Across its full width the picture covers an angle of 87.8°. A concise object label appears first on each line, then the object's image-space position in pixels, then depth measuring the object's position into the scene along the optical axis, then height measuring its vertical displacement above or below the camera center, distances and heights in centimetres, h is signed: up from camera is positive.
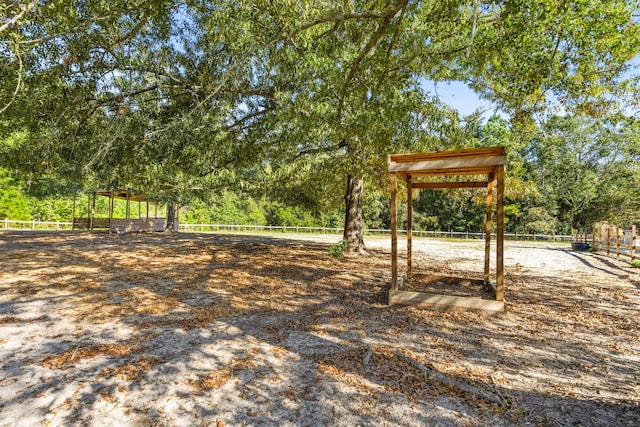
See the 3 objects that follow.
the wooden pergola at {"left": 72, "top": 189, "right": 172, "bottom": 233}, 1958 -58
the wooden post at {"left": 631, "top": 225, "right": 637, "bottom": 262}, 1106 -63
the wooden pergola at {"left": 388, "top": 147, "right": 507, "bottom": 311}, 498 +80
